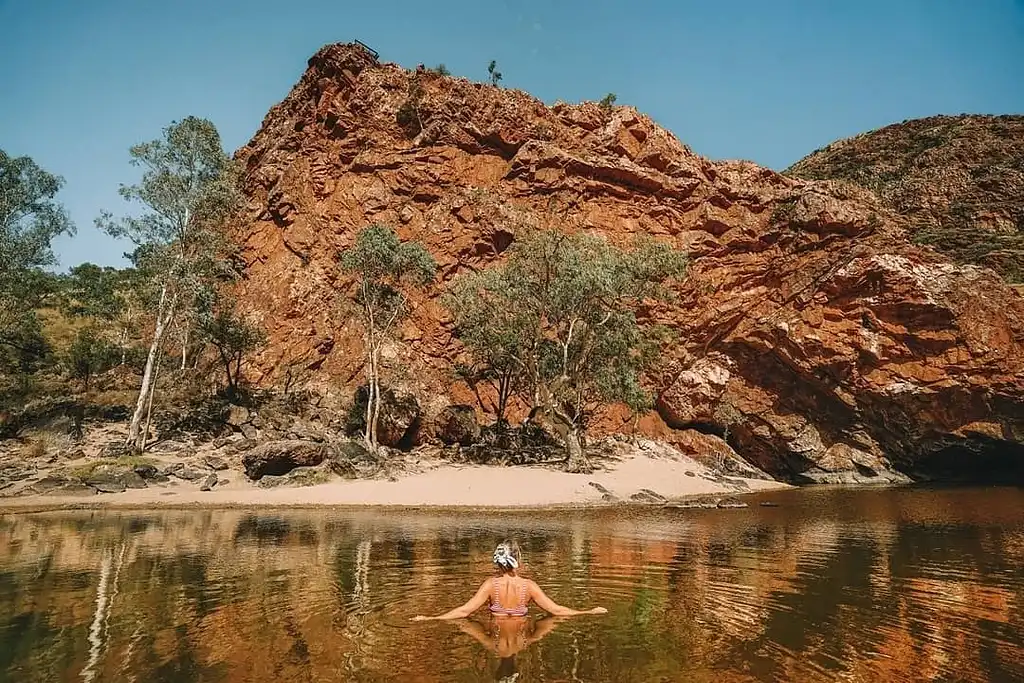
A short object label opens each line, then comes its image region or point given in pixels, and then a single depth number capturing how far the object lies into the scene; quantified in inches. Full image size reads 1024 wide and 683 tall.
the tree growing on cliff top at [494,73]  2623.0
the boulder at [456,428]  1542.8
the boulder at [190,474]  1043.9
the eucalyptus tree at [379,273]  1475.1
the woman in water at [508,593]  340.2
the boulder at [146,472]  1007.0
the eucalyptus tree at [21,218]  1278.3
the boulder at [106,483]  936.3
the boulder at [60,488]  908.0
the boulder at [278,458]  1059.9
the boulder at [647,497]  1089.6
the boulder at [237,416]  1459.2
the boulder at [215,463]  1128.0
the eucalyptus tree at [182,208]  1327.5
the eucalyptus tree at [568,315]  1418.6
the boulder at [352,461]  1095.6
